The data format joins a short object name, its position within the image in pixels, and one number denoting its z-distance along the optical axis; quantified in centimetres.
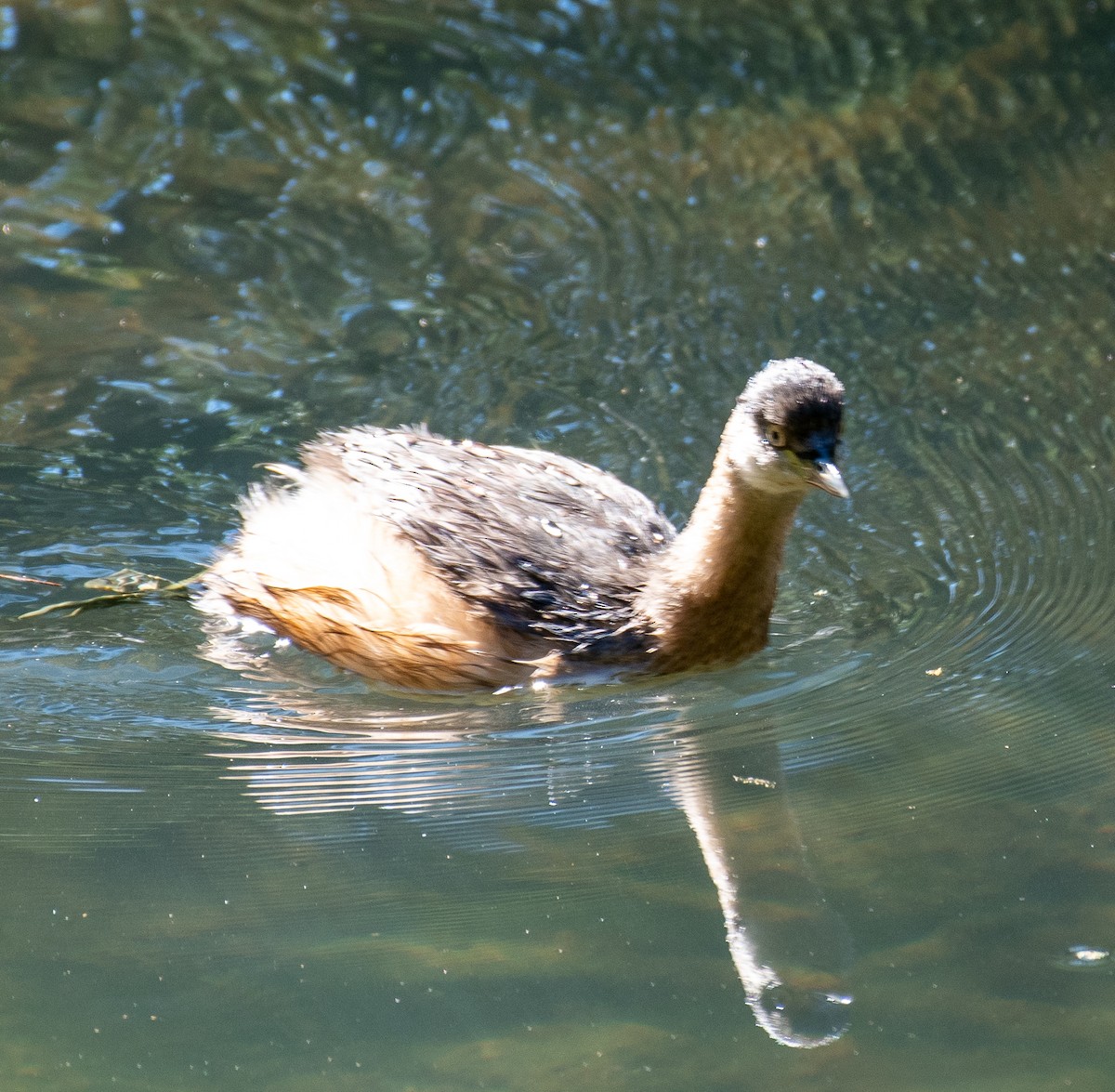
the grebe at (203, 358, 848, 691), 1126
